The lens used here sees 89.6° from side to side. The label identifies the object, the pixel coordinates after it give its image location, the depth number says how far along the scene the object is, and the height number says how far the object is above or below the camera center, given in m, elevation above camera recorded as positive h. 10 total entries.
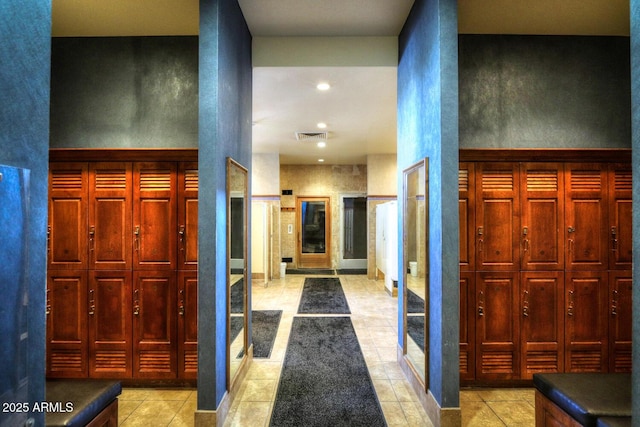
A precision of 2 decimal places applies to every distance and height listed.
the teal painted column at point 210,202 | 2.27 +0.11
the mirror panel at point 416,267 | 2.58 -0.44
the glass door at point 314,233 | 9.85 -0.48
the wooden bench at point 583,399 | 1.63 -1.00
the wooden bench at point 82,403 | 1.60 -0.98
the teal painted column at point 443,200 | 2.28 +0.13
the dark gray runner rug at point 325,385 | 2.50 -1.56
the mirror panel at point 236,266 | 2.59 -0.44
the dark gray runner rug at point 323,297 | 5.54 -1.60
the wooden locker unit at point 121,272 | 2.98 -0.51
